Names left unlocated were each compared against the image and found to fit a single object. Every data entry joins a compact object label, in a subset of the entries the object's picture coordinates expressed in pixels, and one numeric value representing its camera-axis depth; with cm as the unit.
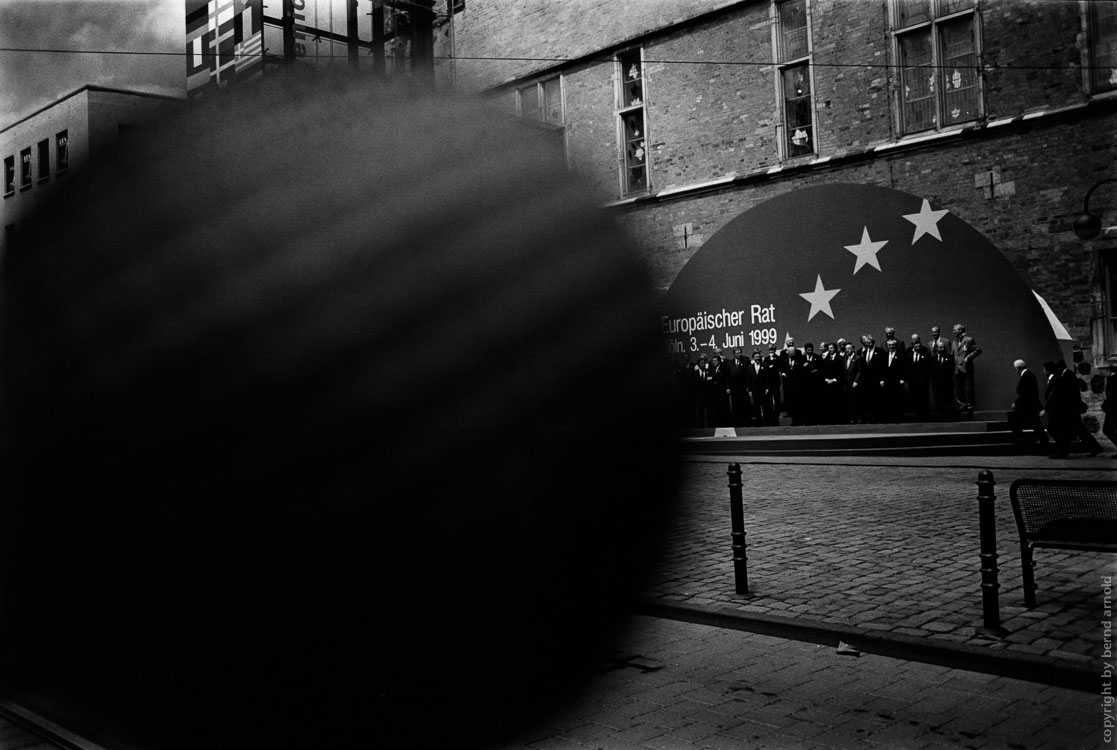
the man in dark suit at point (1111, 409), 1334
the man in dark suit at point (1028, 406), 1435
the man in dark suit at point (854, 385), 1717
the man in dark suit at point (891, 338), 1675
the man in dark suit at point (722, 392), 1650
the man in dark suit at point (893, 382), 1680
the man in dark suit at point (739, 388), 1849
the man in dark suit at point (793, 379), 1780
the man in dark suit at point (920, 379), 1658
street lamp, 1482
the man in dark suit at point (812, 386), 1766
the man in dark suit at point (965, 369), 1614
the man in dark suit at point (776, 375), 1828
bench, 503
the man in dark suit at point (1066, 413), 1370
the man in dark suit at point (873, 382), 1698
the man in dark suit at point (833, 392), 1750
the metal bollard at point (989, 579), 473
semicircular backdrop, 1636
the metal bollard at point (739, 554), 589
